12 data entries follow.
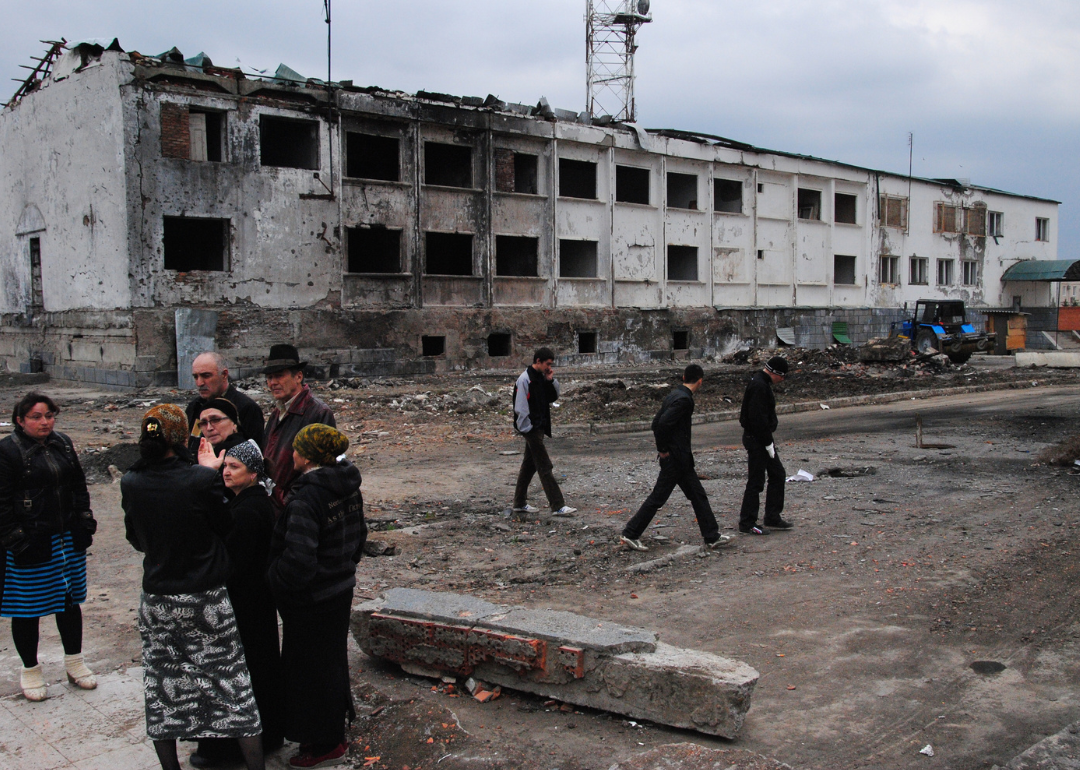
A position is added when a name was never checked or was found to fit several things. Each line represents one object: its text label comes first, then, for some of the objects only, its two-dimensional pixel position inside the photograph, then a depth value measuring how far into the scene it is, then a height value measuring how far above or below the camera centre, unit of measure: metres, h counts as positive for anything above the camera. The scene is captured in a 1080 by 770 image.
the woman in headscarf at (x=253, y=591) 3.64 -1.11
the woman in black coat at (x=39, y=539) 4.38 -1.03
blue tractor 27.86 -0.15
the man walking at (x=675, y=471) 7.17 -1.16
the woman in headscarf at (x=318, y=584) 3.58 -1.05
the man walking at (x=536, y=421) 8.52 -0.87
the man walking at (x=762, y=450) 7.84 -1.09
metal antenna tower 33.14 +11.39
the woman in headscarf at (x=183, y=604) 3.45 -1.07
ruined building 20.97 +3.09
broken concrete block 3.91 -1.57
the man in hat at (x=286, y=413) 4.58 -0.42
